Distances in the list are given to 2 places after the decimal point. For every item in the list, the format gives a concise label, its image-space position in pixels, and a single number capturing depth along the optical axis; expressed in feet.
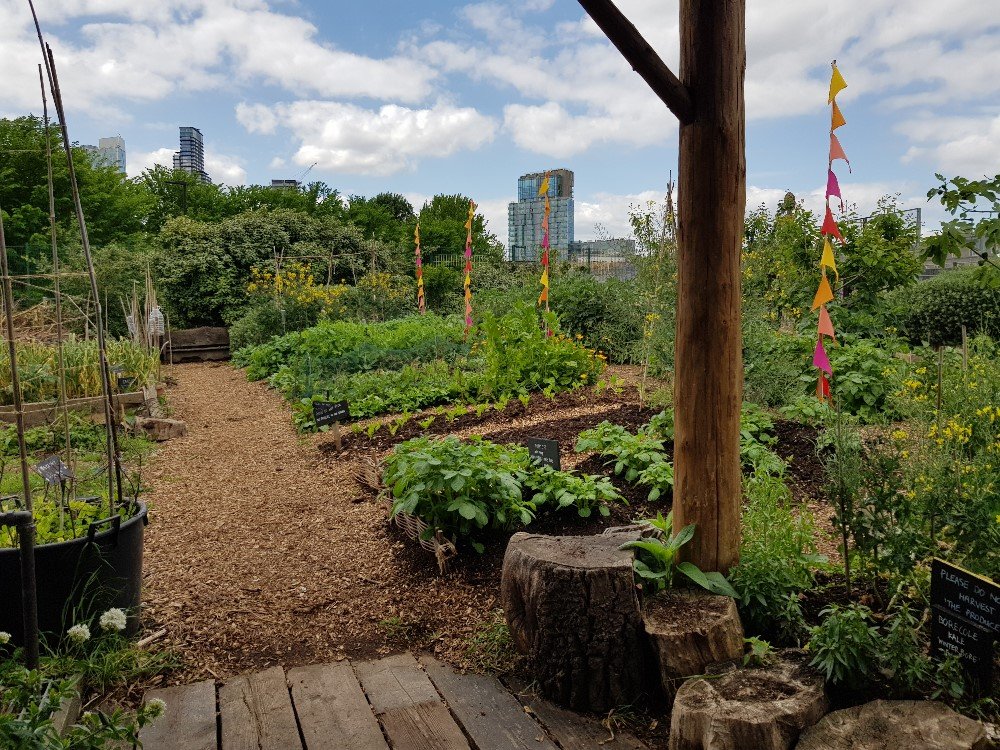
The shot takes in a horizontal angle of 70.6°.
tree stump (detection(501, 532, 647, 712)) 8.22
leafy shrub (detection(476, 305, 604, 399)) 24.54
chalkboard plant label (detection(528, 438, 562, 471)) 13.99
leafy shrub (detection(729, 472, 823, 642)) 8.46
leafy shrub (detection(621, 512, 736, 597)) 8.66
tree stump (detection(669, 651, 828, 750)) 6.70
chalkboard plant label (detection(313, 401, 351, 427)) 20.86
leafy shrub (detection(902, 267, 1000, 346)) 37.19
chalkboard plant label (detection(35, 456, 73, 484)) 10.36
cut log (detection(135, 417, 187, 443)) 23.27
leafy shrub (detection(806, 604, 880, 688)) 7.21
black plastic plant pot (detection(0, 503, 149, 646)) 8.57
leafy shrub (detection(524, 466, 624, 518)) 12.81
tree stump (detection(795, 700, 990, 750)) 6.26
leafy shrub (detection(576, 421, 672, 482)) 14.75
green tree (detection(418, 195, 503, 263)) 114.75
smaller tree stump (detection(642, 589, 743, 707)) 7.91
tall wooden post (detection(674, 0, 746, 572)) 8.50
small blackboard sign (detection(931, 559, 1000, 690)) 6.79
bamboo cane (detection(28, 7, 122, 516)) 9.13
